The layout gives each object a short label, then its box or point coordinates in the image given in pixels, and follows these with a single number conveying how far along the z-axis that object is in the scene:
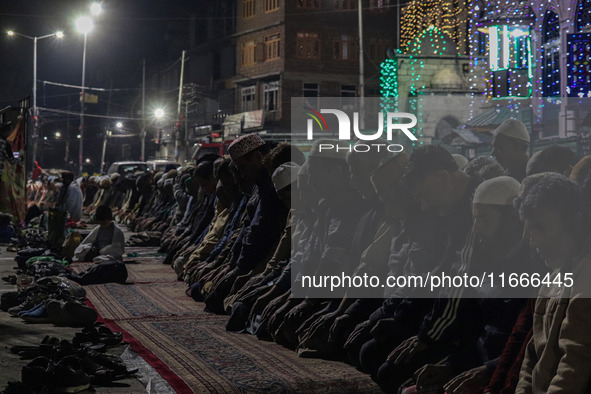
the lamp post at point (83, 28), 38.66
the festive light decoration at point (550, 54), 20.67
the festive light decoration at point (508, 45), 22.56
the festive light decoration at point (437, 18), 33.81
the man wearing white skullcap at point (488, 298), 4.82
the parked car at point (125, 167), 35.88
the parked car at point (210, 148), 32.81
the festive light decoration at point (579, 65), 18.50
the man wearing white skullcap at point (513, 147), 7.20
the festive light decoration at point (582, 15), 19.06
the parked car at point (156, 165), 37.37
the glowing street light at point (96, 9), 36.89
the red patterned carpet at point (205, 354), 5.82
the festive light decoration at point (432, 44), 35.56
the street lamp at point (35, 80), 40.19
